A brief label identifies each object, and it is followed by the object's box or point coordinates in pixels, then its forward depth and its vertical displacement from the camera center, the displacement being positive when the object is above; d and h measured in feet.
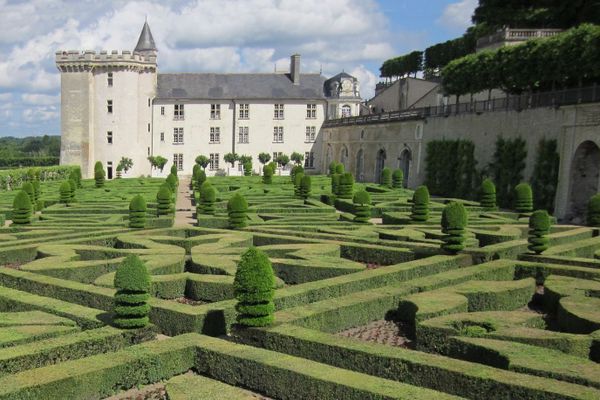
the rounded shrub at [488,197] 91.17 -4.77
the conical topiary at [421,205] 74.33 -5.18
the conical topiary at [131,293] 32.22 -7.32
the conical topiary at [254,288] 32.86 -6.88
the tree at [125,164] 190.47 -4.58
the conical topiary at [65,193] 92.43 -6.73
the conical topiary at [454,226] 53.21 -5.28
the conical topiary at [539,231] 53.52 -5.57
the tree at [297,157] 207.92 -0.56
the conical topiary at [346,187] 103.55 -4.74
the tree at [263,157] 203.00 -0.94
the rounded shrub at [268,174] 136.05 -4.28
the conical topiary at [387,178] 130.21 -3.85
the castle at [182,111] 192.13 +12.92
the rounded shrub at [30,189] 84.23 -5.83
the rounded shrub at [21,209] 66.39 -6.70
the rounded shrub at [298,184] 103.41 -4.65
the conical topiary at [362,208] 74.08 -5.79
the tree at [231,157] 202.65 -1.42
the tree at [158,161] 196.13 -3.48
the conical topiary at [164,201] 76.69 -6.08
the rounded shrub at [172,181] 110.63 -5.44
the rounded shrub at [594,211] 73.00 -4.98
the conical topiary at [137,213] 66.28 -6.59
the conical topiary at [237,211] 66.64 -6.01
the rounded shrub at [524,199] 85.25 -4.54
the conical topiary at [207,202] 79.20 -6.17
